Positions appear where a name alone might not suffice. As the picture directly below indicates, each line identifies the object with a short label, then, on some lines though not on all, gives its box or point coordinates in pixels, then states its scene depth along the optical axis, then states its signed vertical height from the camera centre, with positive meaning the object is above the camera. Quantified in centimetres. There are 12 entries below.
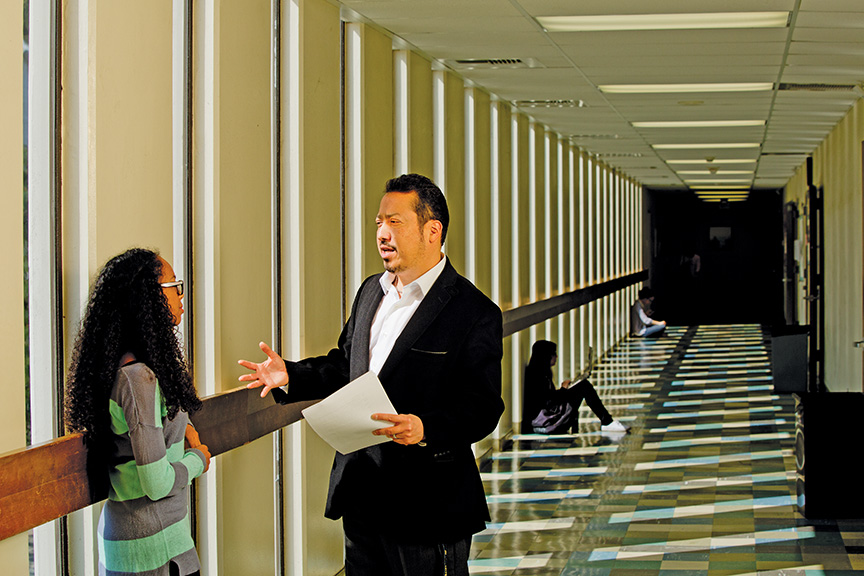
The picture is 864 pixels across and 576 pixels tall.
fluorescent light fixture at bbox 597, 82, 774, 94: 786 +150
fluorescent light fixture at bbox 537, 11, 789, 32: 547 +142
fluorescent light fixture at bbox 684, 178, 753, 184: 2014 +187
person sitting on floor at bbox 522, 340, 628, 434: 934 -113
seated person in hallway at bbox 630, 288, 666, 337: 1958 -83
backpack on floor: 917 -135
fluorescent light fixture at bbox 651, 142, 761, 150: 1266 +164
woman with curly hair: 275 -35
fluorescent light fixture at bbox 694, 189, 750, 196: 2455 +199
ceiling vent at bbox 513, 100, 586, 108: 893 +155
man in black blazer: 272 -32
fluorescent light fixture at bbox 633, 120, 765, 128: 1032 +157
